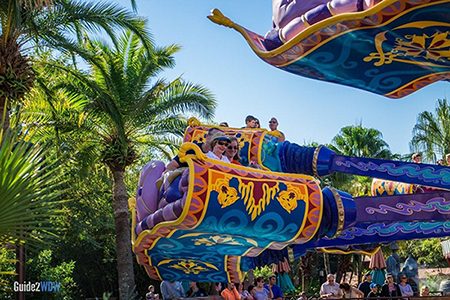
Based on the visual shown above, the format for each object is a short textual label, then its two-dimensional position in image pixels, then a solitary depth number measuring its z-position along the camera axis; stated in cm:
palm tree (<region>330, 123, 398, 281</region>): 2252
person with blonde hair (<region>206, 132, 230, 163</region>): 723
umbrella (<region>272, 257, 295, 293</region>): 1211
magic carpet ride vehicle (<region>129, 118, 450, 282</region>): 653
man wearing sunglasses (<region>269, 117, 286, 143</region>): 941
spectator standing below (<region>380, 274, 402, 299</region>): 1021
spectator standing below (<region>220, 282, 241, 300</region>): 887
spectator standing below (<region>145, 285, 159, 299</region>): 1030
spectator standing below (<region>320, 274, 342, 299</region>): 1033
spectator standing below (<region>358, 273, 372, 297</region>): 1120
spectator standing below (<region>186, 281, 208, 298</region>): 1039
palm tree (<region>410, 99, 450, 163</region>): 2197
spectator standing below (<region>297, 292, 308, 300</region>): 1182
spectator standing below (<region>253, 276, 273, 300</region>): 964
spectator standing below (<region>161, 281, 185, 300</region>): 979
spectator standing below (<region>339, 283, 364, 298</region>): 996
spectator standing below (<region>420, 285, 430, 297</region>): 1068
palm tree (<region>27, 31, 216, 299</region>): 1416
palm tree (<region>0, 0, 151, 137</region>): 1055
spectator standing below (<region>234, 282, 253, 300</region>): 935
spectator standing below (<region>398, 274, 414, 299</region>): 1030
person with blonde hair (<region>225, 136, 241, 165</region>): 749
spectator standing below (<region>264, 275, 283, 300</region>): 1104
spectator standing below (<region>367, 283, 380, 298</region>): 1050
